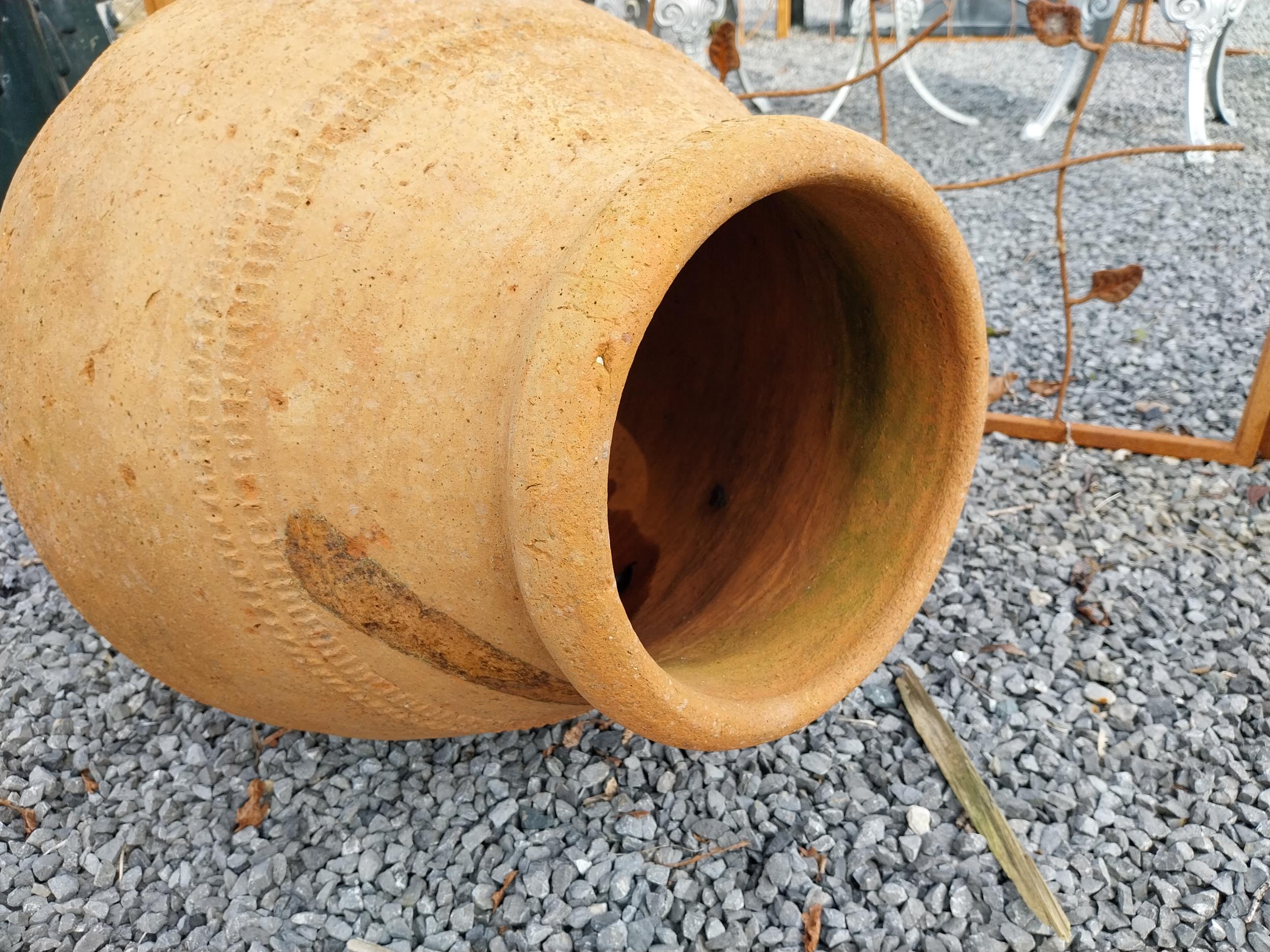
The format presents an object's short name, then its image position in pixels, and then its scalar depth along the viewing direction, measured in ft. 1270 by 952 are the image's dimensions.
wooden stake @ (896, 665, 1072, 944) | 2.09
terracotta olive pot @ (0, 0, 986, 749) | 1.46
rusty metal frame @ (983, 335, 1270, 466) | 3.35
